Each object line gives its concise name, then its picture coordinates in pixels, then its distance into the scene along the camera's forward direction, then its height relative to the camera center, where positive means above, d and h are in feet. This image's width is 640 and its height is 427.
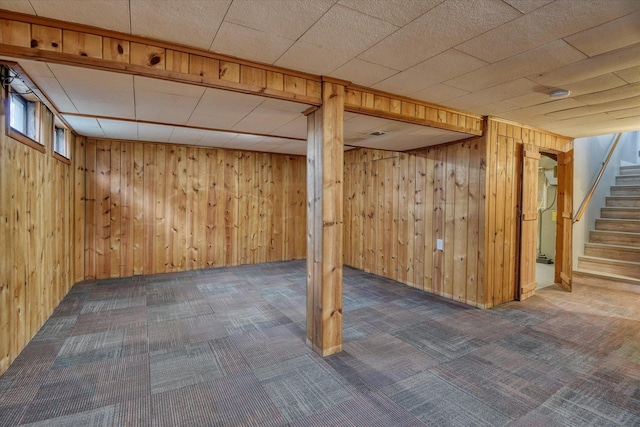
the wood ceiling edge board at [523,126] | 11.96 +3.54
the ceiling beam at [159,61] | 5.49 +3.05
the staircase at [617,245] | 14.97 -1.74
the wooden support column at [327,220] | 8.26 -0.27
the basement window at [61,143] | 12.35 +2.64
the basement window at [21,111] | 7.26 +2.65
